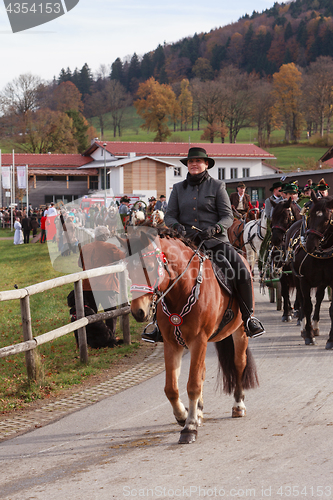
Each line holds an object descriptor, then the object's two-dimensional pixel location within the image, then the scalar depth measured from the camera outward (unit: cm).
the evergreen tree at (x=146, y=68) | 15745
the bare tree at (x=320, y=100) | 9200
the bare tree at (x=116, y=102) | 11344
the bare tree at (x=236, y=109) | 9238
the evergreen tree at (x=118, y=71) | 16088
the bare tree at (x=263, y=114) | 9381
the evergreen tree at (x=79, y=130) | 8900
